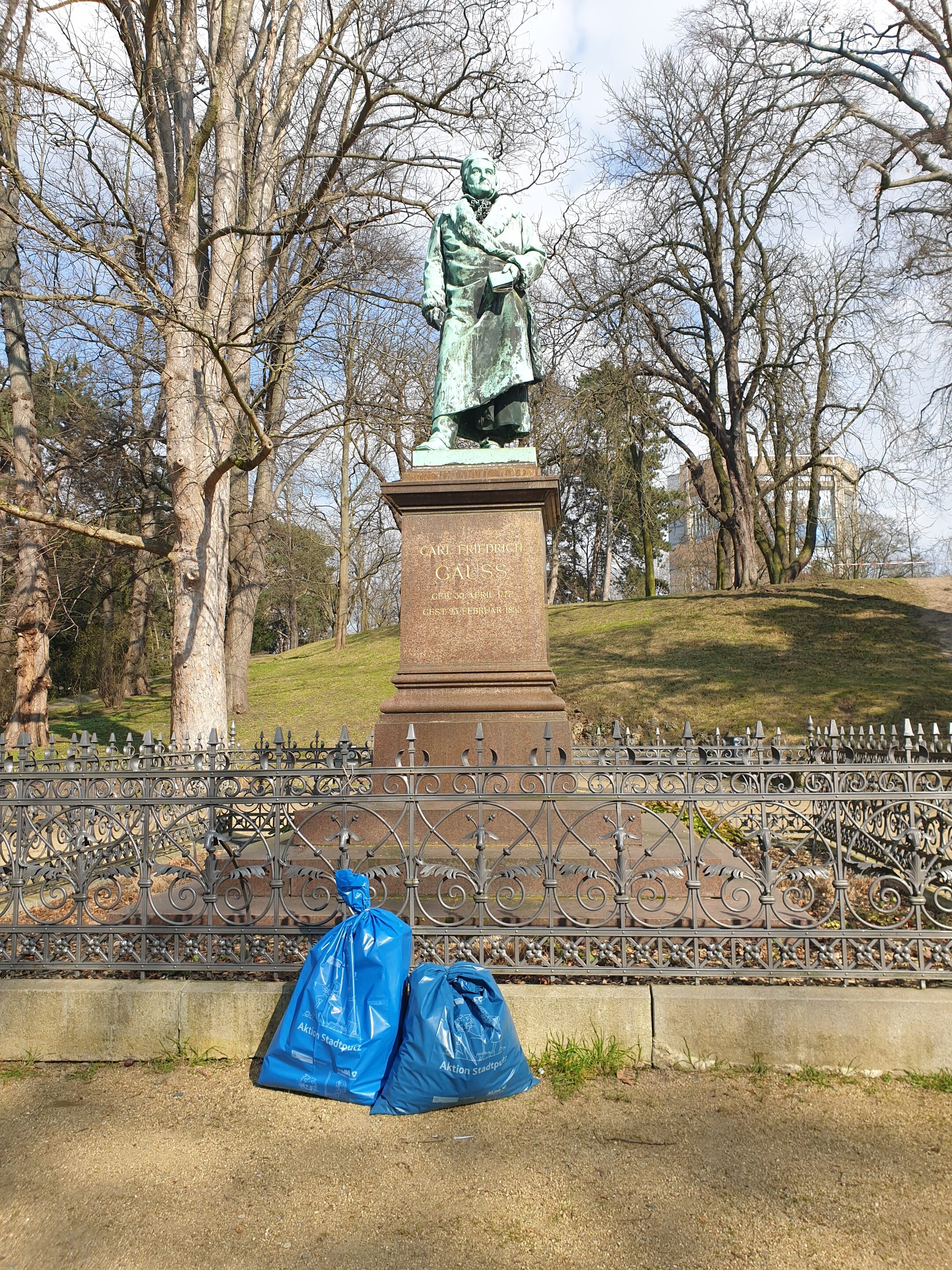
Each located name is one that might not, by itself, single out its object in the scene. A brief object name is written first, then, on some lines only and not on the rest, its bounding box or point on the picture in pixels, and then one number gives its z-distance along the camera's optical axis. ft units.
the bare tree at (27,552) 49.11
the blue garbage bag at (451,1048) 10.82
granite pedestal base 20.30
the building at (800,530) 103.40
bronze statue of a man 23.18
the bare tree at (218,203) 34.58
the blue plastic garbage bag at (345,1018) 11.19
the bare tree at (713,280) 74.69
